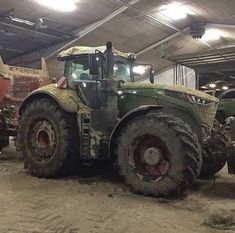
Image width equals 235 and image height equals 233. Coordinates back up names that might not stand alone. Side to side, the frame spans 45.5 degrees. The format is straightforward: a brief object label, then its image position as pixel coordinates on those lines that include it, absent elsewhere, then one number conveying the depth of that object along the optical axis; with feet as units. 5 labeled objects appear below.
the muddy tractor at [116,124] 11.28
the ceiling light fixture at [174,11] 26.28
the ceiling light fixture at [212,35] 33.89
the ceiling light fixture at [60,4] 22.25
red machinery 18.55
